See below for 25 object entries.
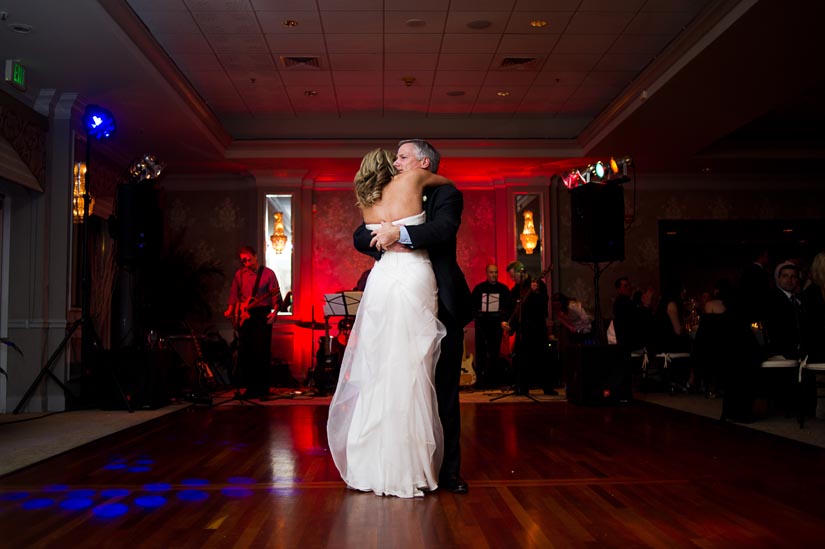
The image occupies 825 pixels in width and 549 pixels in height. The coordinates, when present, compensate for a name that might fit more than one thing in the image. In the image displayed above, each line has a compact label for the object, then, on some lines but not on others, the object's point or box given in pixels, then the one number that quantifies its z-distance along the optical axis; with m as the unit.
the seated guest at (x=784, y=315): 5.59
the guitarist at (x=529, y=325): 8.07
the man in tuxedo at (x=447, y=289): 3.29
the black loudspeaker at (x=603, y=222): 7.03
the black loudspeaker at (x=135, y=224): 6.85
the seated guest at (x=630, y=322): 8.13
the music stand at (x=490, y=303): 9.11
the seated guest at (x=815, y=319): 5.42
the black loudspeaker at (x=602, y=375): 6.98
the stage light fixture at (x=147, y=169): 6.94
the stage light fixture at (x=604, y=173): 7.02
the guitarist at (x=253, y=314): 7.91
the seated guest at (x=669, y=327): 8.10
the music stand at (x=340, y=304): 8.17
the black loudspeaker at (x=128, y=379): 6.93
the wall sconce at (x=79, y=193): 7.46
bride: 3.12
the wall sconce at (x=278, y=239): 10.74
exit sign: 6.35
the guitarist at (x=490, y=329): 9.52
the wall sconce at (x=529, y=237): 10.94
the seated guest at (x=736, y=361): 5.62
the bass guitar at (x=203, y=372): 7.98
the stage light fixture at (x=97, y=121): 6.77
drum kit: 8.22
